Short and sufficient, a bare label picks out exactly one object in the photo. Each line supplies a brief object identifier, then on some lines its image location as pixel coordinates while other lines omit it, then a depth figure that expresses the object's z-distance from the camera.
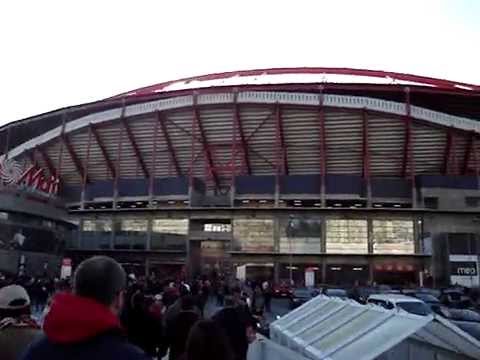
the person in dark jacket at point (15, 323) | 3.56
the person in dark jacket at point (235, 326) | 5.96
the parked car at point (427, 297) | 25.24
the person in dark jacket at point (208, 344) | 3.35
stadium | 52.66
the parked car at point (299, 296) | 27.88
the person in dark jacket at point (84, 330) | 2.26
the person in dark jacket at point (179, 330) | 5.11
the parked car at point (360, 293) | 29.75
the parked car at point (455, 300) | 25.28
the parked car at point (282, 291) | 36.91
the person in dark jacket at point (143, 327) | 6.46
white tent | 5.41
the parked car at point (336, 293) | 28.57
